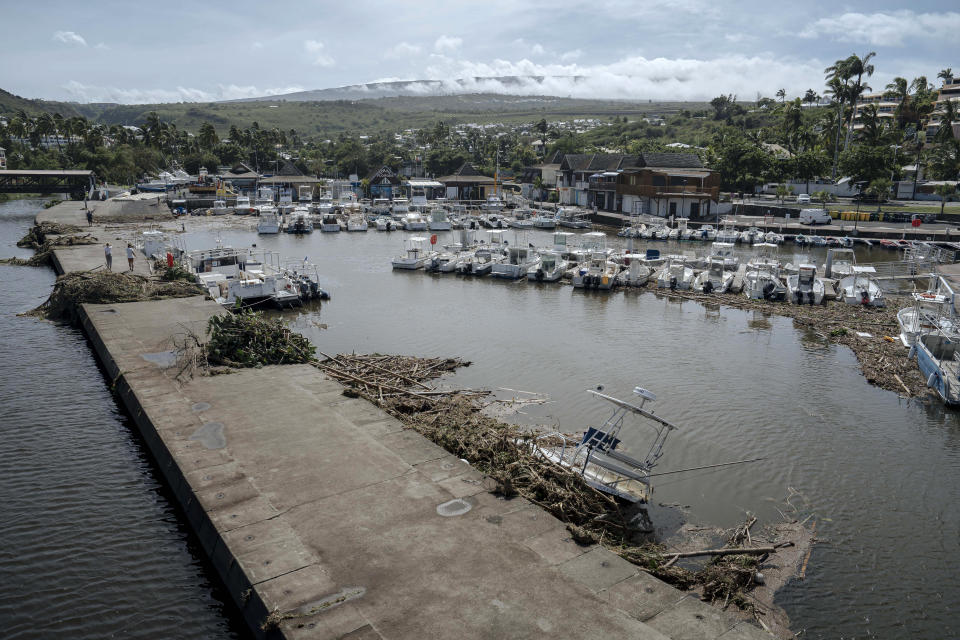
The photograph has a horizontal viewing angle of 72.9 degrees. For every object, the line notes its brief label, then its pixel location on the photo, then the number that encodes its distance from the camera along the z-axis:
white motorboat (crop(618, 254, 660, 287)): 37.91
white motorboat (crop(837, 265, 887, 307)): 32.97
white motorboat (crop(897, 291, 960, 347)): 23.00
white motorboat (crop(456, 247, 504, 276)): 41.53
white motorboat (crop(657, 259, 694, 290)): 37.03
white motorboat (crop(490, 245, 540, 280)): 40.53
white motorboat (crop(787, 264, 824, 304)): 33.69
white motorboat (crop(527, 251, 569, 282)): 40.00
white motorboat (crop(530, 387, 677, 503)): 13.07
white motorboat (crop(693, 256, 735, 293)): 36.38
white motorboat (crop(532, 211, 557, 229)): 69.88
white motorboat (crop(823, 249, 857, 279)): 38.78
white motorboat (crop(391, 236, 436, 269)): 43.09
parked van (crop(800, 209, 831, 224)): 62.34
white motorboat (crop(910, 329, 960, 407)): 19.92
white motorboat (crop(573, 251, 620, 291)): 37.44
